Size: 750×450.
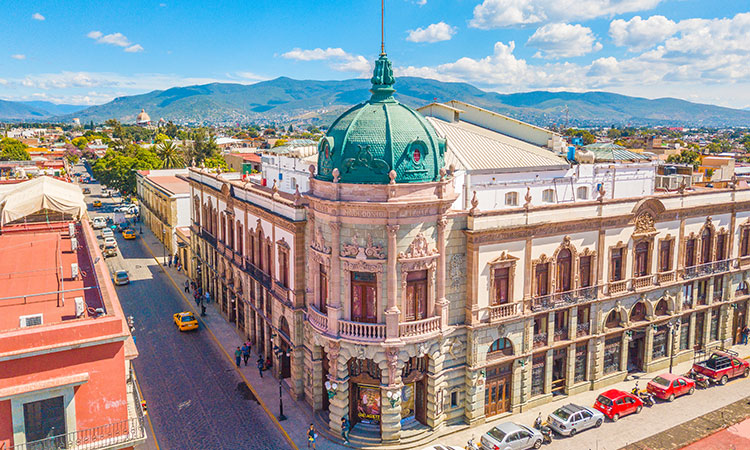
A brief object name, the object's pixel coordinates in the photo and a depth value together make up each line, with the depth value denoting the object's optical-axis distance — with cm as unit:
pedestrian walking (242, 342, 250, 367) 3962
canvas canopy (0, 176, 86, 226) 3622
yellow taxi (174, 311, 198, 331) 4544
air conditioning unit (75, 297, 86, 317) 2023
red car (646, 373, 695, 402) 3472
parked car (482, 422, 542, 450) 2794
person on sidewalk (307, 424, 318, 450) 2836
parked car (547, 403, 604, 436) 3038
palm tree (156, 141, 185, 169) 10738
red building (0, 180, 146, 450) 1755
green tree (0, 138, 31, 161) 12125
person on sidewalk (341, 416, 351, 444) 2930
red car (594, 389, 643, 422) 3228
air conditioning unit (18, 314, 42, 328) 2020
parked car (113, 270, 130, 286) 5784
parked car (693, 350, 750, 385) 3688
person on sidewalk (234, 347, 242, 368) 3938
